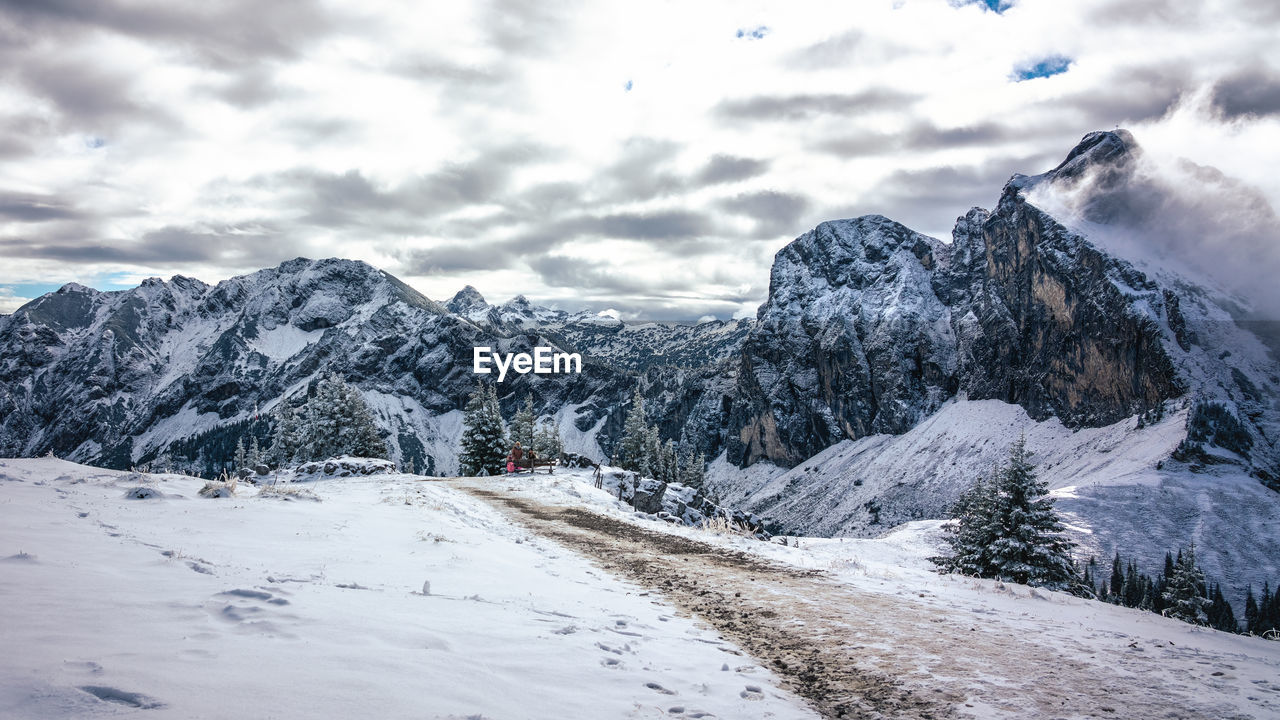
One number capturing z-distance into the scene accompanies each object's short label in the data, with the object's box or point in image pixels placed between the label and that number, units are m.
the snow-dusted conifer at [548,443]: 64.25
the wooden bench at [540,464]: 38.02
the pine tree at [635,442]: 80.94
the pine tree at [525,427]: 64.38
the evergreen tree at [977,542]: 25.94
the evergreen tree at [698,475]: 93.62
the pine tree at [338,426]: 47.44
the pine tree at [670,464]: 82.22
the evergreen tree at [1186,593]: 33.06
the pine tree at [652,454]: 78.69
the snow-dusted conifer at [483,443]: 53.91
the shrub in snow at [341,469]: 29.66
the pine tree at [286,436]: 58.29
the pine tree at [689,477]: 92.19
